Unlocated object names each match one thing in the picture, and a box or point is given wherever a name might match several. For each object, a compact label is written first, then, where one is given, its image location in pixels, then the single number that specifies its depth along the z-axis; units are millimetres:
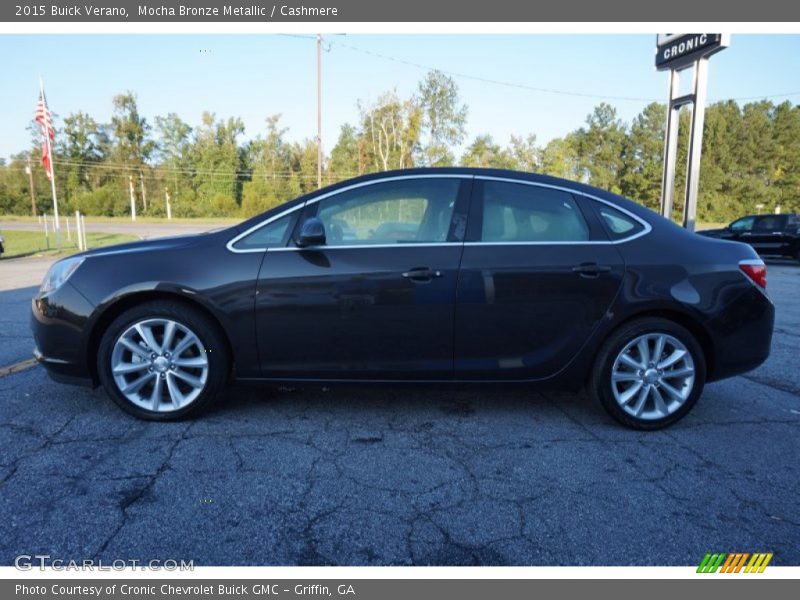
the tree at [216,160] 60781
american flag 17734
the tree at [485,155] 45709
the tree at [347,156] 48875
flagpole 17678
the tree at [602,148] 61359
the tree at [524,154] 47375
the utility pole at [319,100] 28067
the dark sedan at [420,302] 3207
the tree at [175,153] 62969
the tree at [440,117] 44469
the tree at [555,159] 46938
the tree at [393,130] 44000
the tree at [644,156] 58875
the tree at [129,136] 63200
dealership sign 11469
